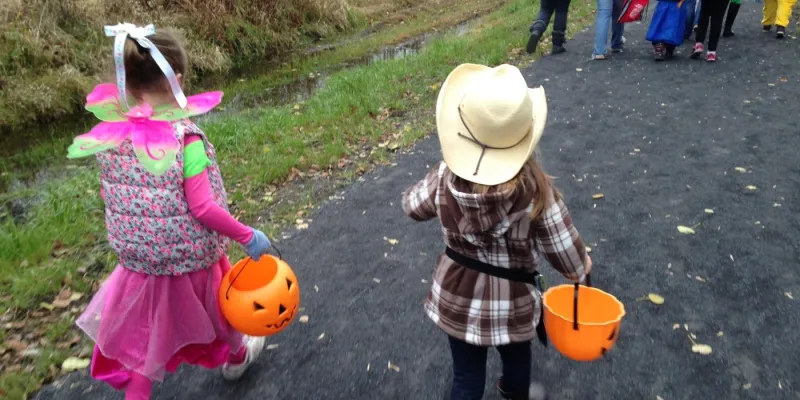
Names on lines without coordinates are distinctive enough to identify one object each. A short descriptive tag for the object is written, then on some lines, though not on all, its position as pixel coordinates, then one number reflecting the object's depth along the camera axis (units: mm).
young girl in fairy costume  2166
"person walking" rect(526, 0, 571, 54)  8812
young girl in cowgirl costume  1936
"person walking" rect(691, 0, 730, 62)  7695
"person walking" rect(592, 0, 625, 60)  8273
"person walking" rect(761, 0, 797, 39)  9188
